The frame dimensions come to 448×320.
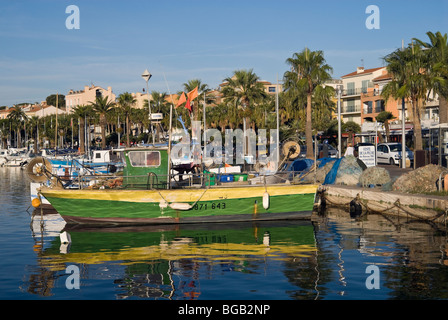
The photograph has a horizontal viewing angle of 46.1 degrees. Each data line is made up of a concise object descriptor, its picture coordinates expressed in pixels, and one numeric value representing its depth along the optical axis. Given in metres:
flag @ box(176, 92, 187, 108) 20.88
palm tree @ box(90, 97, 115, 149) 77.44
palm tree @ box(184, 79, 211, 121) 60.92
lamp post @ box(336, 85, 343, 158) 32.20
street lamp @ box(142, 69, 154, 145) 20.22
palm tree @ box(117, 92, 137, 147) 84.56
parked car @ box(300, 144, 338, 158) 50.89
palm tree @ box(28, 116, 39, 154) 123.56
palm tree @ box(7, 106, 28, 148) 125.43
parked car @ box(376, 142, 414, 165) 40.84
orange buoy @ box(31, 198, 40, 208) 21.45
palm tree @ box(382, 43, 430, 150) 34.28
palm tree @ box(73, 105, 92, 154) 93.82
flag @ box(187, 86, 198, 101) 21.32
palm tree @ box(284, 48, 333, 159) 44.22
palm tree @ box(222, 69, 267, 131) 53.38
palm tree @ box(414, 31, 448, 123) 33.59
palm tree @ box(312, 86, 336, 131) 43.98
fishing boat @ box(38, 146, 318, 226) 21.12
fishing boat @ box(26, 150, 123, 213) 23.77
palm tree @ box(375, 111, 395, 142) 57.84
